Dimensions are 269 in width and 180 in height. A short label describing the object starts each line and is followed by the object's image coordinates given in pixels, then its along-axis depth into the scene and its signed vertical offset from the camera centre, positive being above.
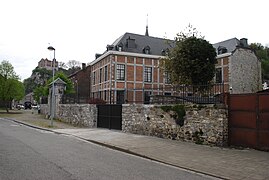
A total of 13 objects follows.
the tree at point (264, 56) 48.97 +8.56
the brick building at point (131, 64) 39.38 +5.48
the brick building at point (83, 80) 54.28 +4.24
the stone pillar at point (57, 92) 33.34 +1.20
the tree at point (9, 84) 48.94 +3.00
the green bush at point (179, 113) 14.54 -0.47
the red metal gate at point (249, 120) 11.62 -0.66
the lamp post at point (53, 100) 32.20 +0.26
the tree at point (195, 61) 22.39 +3.34
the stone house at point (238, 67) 39.88 +5.30
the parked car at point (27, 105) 85.38 -1.06
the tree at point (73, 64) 89.44 +11.97
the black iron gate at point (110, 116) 20.39 -0.98
